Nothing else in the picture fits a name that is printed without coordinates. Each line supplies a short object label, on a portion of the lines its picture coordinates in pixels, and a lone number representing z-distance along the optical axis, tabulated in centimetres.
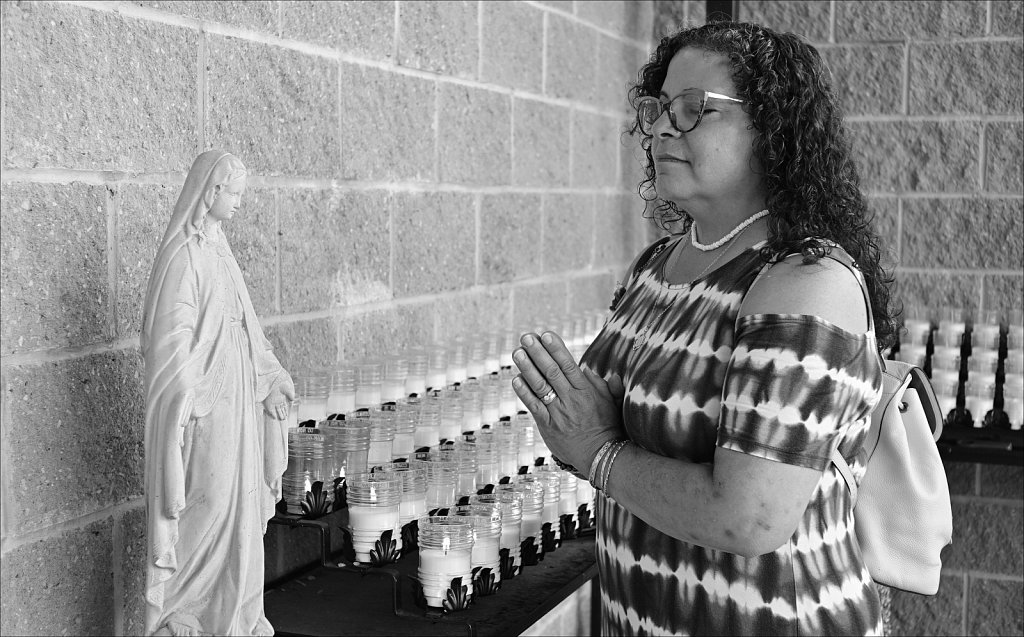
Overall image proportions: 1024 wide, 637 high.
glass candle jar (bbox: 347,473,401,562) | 212
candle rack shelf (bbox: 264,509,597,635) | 205
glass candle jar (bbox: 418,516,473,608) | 205
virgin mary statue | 166
